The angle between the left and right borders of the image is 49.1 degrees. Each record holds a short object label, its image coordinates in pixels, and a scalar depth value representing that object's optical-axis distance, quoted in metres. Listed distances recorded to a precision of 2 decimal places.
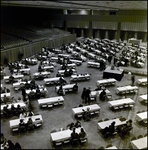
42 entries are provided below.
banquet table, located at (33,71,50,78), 15.30
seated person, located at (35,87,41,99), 11.65
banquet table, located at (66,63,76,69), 18.24
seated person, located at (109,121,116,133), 8.16
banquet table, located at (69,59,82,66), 20.03
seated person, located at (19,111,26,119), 8.95
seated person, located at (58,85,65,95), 12.20
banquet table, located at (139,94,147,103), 11.34
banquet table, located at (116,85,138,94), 12.54
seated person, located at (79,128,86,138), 7.82
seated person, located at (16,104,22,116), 9.68
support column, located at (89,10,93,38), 37.09
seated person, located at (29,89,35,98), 11.52
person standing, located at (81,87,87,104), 11.28
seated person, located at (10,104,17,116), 9.62
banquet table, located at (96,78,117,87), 13.95
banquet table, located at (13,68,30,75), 16.23
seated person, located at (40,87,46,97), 11.94
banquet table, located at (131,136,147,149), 7.11
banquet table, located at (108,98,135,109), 10.48
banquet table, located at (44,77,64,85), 14.07
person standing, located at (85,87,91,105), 11.10
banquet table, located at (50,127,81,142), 7.58
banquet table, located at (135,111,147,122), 9.16
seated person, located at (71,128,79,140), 7.58
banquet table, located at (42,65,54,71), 17.28
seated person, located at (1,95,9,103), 11.00
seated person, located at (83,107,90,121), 9.61
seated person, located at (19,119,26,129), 8.33
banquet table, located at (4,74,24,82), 14.73
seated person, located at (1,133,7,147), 7.15
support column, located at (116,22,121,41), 34.85
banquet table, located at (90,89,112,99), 11.65
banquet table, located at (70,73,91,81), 14.86
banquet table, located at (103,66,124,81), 15.43
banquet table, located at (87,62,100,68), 18.80
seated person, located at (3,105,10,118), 9.53
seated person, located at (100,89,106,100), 11.71
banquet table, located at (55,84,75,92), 12.75
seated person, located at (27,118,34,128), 8.54
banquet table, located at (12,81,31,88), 13.00
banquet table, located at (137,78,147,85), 14.21
